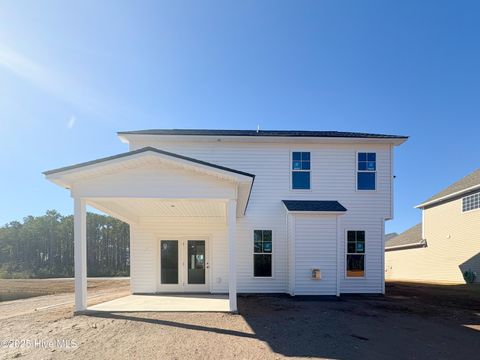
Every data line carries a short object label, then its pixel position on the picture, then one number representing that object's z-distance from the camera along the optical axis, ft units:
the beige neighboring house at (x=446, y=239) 64.80
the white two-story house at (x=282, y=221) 39.04
